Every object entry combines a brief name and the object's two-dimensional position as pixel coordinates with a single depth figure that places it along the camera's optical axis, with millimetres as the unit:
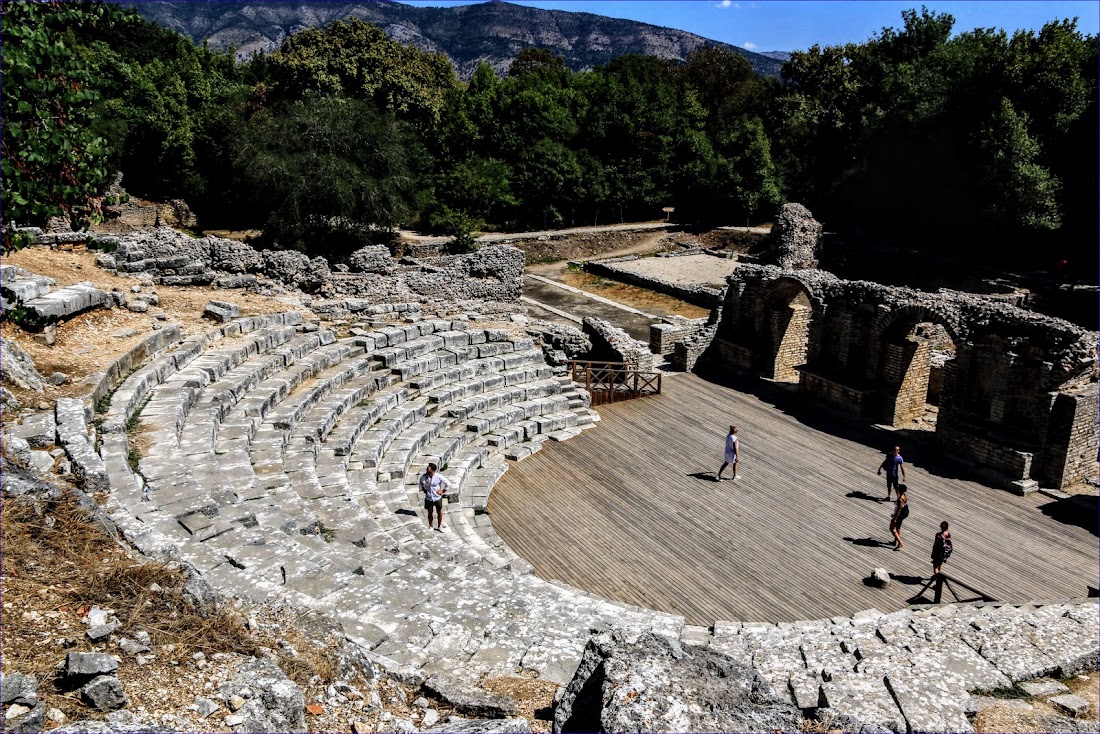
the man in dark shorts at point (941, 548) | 10969
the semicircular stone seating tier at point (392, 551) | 7426
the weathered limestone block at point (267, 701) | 4635
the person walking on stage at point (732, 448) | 14516
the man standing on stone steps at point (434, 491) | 11797
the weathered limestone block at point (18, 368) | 9352
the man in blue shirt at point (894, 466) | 13742
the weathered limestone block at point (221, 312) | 15266
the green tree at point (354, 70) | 39919
